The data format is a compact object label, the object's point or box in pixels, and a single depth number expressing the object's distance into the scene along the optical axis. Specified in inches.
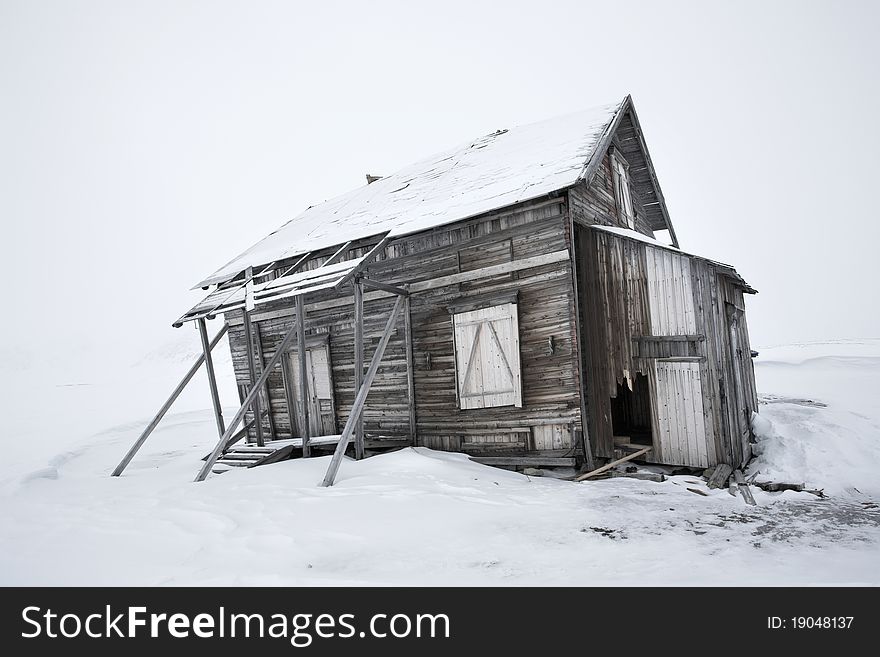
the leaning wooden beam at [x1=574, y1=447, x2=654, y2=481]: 345.7
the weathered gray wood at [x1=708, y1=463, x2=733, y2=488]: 313.1
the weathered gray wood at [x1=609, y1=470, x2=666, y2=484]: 333.9
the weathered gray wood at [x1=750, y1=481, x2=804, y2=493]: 294.4
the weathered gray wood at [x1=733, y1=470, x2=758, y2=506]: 275.8
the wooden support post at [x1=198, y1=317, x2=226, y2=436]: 512.1
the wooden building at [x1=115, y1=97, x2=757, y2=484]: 358.3
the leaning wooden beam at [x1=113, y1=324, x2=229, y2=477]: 454.0
